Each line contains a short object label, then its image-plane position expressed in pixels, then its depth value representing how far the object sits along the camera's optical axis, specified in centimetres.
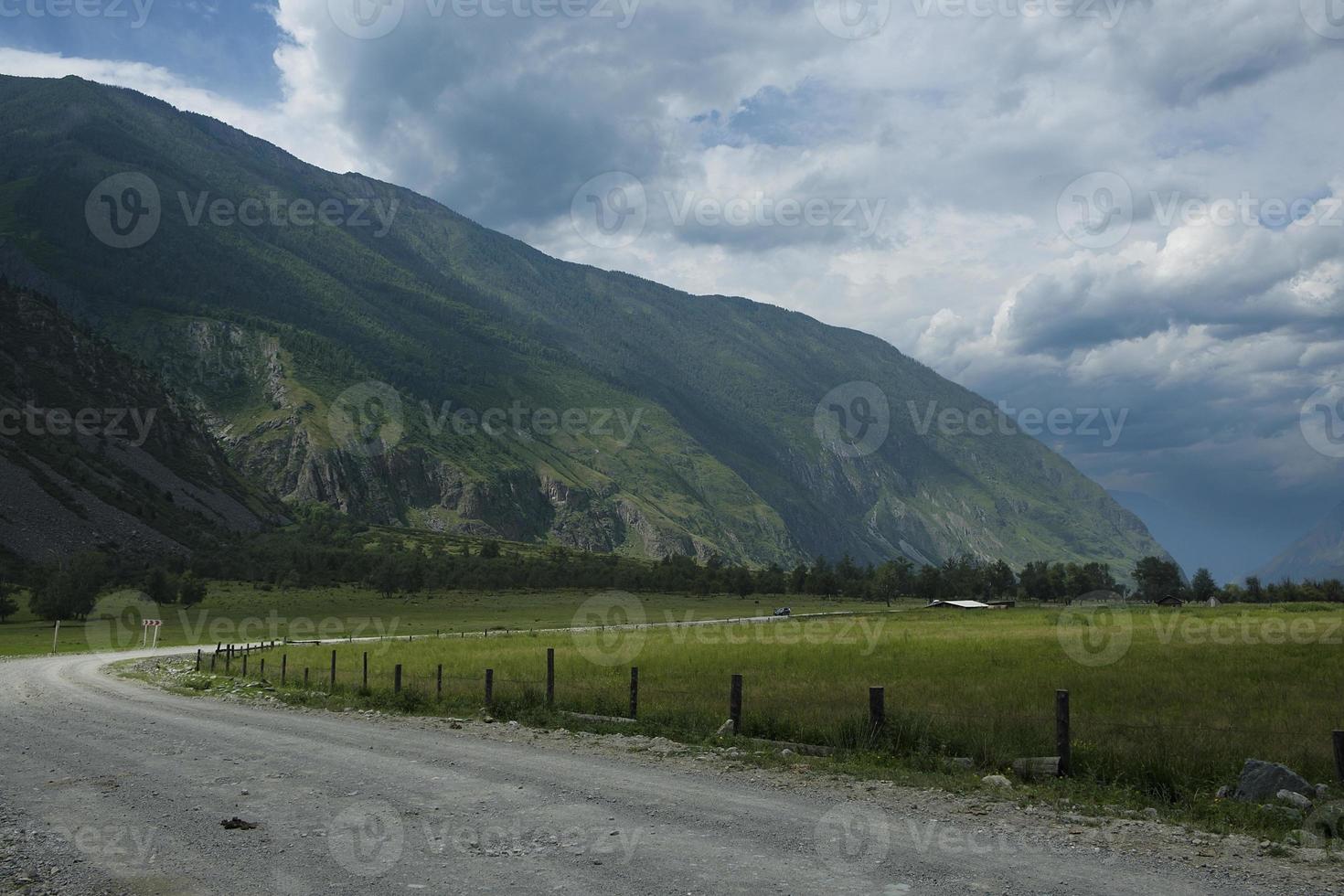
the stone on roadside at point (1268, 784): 1446
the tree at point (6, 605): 12812
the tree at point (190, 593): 15200
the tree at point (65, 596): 12938
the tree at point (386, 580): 18475
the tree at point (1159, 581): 19388
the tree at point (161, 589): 14888
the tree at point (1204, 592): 17831
